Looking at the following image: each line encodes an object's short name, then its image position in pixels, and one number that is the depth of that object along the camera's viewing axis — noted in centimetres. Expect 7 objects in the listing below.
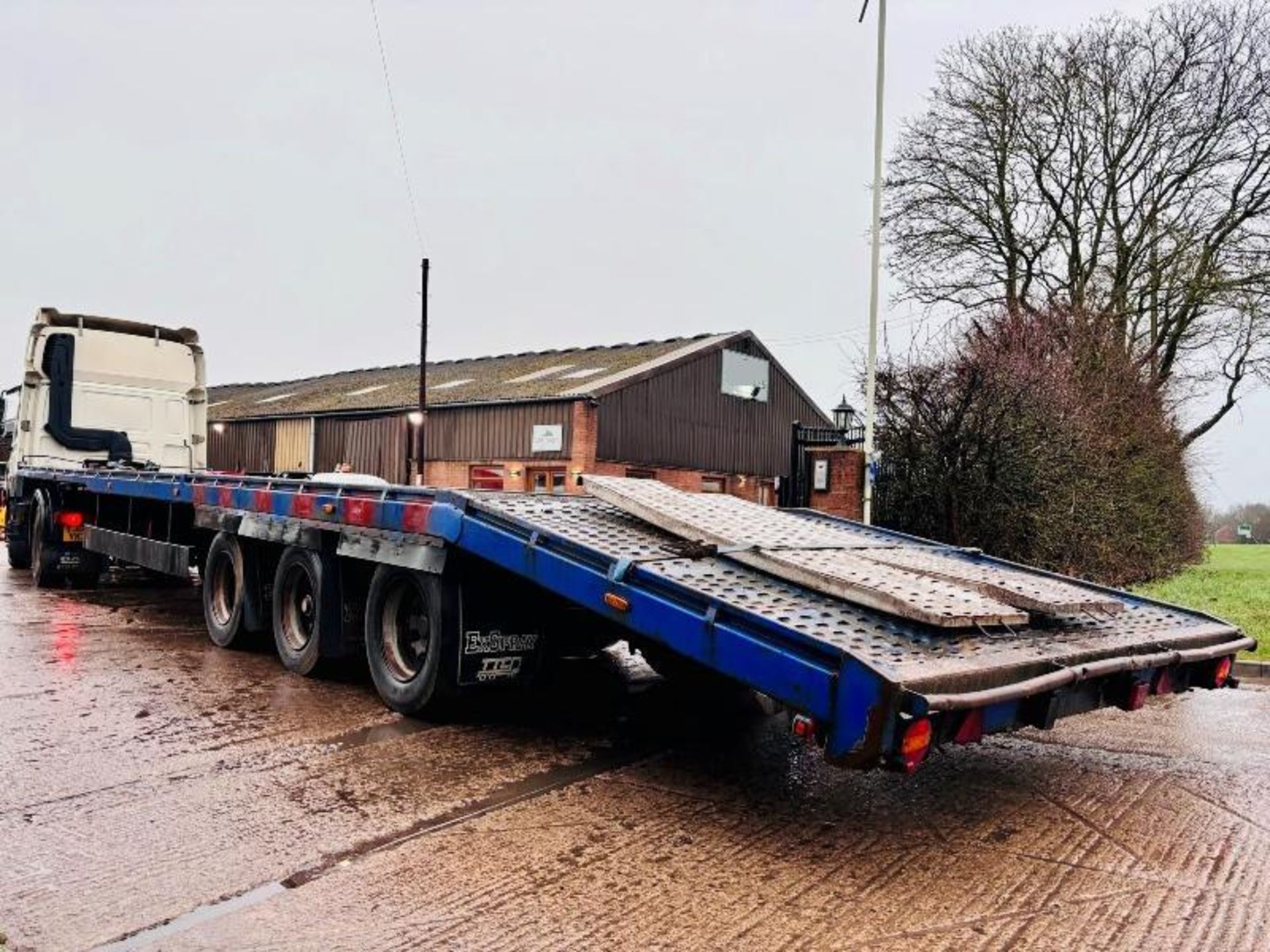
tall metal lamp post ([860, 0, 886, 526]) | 1811
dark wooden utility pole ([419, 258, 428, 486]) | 2669
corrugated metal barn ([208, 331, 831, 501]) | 2473
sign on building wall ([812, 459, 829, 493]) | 1766
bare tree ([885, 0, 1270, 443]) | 2192
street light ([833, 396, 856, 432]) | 1998
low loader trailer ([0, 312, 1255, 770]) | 376
